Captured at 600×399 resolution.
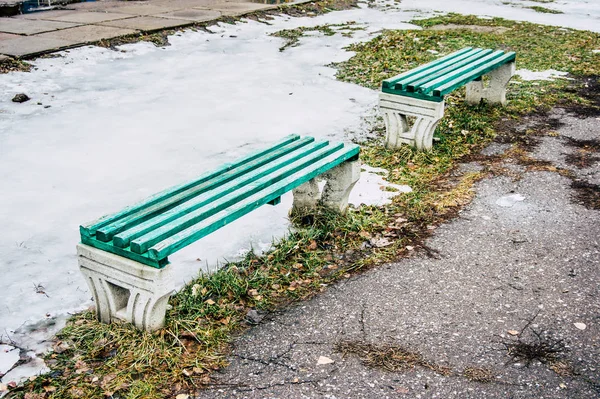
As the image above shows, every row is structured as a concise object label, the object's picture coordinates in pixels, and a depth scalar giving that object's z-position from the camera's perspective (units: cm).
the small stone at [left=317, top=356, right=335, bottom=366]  312
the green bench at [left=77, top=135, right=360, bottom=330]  302
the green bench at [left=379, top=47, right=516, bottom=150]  558
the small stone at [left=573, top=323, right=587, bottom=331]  338
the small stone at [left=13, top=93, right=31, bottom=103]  676
